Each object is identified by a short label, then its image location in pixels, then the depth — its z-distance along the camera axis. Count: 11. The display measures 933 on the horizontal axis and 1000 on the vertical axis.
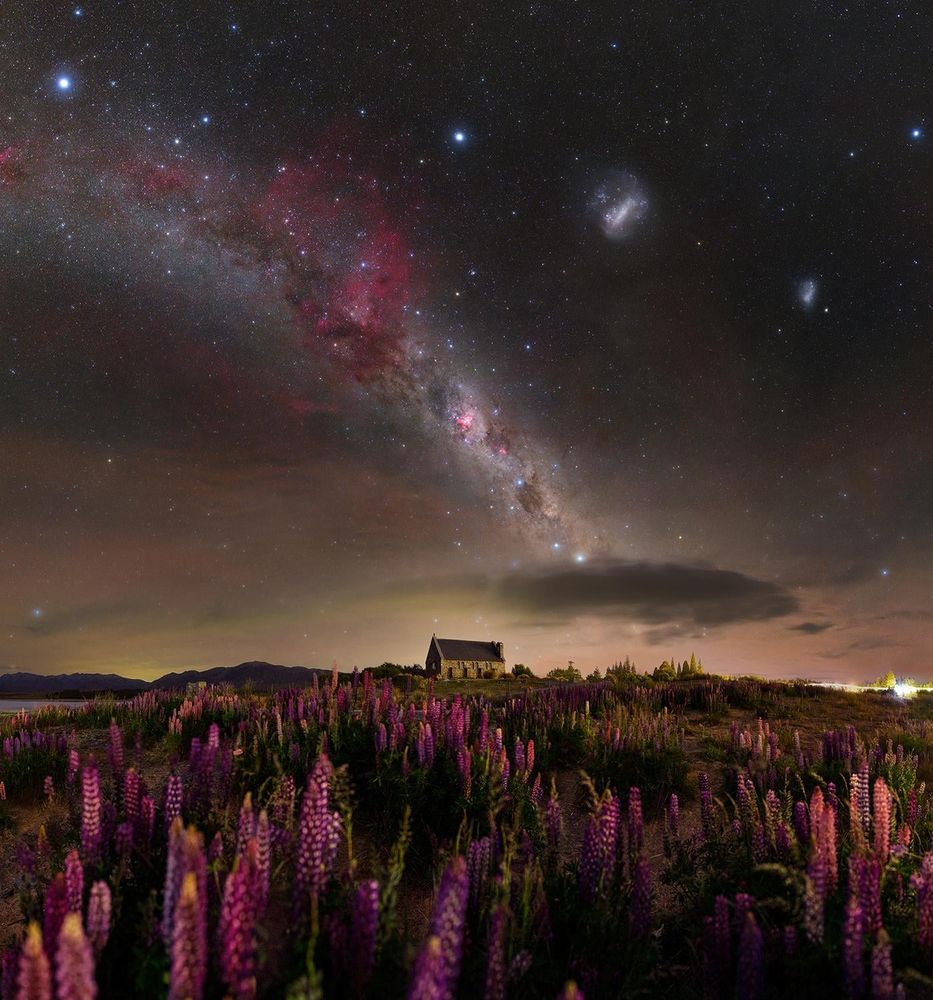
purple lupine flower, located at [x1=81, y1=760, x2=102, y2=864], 4.06
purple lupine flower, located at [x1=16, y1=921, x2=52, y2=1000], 2.19
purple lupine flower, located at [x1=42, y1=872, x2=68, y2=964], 2.86
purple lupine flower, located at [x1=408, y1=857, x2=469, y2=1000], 2.52
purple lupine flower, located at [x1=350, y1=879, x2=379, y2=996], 2.80
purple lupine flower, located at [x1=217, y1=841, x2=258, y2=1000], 2.49
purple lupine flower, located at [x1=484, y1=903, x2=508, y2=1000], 2.81
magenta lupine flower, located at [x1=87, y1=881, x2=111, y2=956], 2.99
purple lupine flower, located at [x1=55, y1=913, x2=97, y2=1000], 2.17
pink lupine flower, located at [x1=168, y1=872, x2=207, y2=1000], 2.40
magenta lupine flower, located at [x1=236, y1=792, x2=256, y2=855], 3.44
